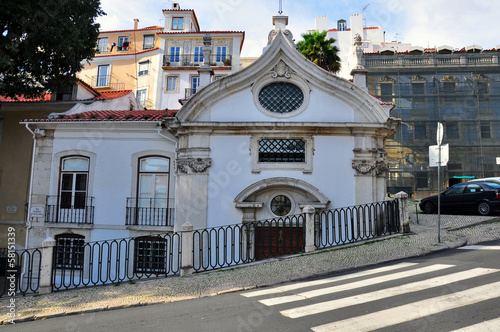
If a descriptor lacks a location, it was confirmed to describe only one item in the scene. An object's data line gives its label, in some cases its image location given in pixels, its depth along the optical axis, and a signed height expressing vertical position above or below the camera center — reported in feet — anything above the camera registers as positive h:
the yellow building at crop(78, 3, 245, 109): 113.09 +45.37
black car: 43.86 +0.12
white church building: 37.60 +5.48
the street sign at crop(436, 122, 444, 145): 29.21 +5.54
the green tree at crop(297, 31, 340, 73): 77.66 +32.67
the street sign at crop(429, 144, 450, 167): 28.84 +3.65
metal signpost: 28.89 +3.76
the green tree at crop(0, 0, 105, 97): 37.73 +17.87
